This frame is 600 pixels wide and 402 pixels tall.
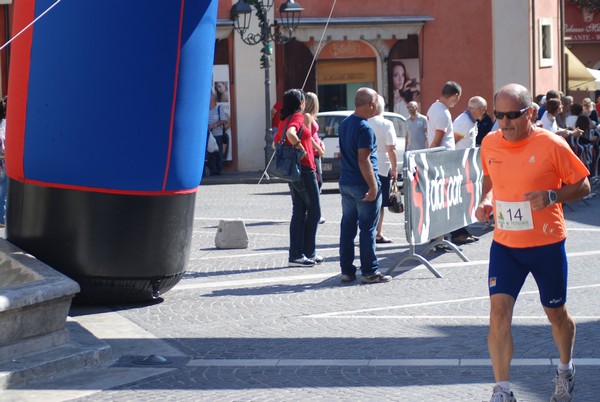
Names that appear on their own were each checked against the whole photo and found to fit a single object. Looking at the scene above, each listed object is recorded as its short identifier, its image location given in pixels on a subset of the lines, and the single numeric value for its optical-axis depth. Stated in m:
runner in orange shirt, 6.57
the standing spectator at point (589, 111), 25.14
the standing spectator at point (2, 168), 15.66
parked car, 23.69
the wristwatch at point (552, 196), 6.51
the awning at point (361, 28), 31.34
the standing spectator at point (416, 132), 16.75
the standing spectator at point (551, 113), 17.47
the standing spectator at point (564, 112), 21.62
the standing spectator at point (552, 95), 17.84
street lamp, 27.91
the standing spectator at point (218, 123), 30.33
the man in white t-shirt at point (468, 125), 14.16
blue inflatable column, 9.43
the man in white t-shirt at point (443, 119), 13.52
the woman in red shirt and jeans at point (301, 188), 12.35
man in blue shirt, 10.89
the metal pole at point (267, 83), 28.02
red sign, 46.62
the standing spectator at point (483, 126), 16.34
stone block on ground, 14.29
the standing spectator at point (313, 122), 13.21
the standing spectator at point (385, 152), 12.96
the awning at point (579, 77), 37.41
